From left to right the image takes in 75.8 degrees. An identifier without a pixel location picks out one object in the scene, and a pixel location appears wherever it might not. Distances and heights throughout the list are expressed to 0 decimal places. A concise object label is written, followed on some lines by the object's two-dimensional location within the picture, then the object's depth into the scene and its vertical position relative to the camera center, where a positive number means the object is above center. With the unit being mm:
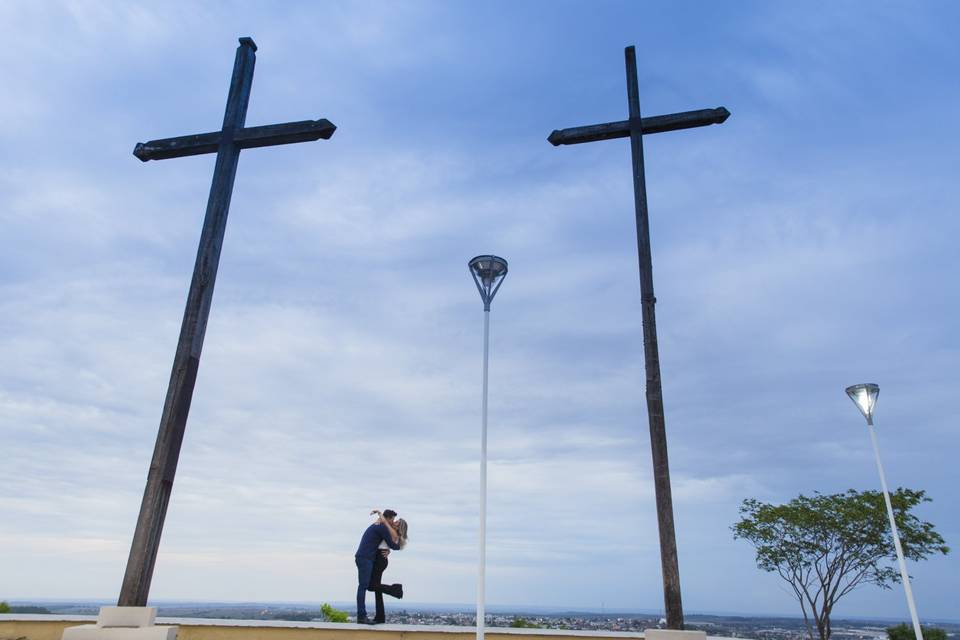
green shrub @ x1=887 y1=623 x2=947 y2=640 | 15508 -1120
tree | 15719 +1164
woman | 8438 -49
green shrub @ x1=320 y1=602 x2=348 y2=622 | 9305 -587
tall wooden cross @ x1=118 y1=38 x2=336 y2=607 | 6367 +3276
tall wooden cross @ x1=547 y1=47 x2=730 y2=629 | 6227 +3270
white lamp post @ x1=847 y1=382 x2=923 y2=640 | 10773 +3057
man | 8375 +360
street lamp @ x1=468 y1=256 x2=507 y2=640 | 7648 +3536
